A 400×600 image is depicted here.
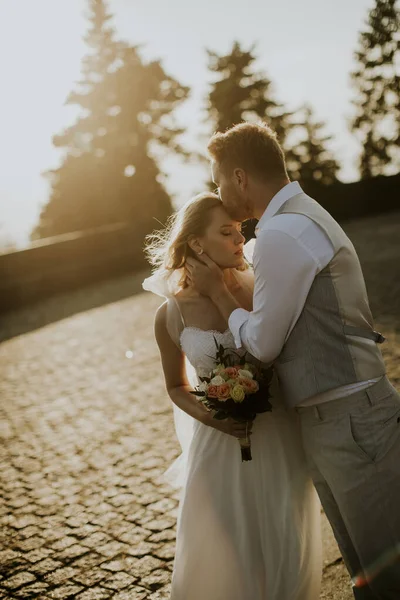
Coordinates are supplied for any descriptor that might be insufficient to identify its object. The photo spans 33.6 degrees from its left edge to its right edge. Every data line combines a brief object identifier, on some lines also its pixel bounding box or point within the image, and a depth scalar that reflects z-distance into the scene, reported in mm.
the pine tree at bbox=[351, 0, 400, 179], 43719
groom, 2787
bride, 3381
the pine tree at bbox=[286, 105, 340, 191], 45625
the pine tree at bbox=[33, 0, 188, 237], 38438
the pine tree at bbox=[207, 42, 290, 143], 40969
